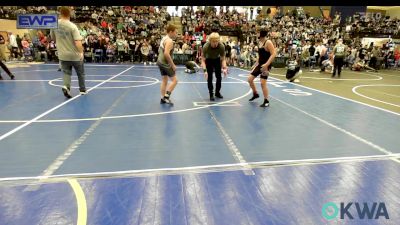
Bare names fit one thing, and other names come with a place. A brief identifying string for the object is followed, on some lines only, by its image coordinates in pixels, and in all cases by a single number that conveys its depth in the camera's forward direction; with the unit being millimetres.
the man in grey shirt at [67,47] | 7219
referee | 7578
